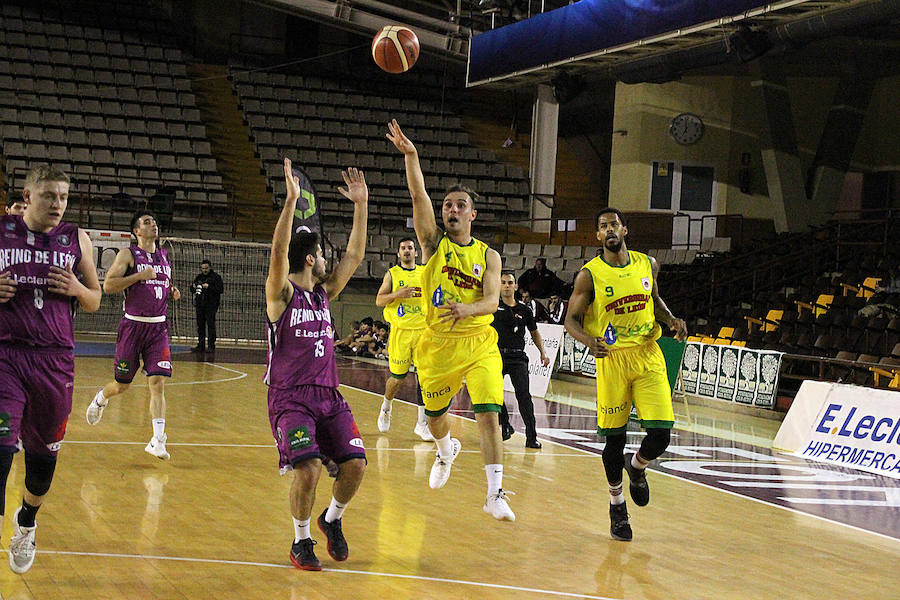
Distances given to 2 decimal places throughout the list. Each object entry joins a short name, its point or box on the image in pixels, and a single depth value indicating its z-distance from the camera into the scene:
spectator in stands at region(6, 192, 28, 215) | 8.96
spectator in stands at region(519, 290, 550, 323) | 18.95
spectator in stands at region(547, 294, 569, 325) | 19.13
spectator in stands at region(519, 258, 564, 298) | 21.03
